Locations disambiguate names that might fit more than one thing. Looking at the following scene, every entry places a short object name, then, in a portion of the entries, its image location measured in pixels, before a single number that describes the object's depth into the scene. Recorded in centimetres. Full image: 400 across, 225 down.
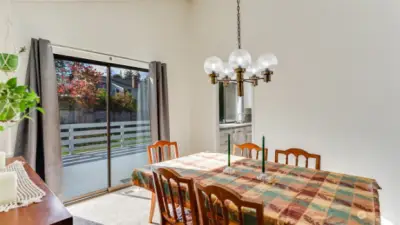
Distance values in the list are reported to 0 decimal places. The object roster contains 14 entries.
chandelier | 190
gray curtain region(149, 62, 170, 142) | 374
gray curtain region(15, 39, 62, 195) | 246
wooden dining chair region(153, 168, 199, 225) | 147
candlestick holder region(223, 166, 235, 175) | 199
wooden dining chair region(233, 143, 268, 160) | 260
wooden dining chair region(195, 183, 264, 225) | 107
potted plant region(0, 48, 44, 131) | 106
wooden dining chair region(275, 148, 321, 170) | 222
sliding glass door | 300
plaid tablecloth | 122
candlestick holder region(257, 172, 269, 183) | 178
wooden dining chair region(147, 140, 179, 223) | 251
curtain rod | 275
